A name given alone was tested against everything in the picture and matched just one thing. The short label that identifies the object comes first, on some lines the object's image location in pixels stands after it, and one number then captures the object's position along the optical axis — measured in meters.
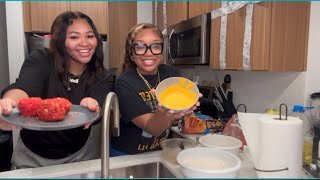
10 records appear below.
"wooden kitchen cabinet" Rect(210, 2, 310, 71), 1.26
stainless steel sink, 0.96
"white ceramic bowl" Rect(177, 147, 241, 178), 0.73
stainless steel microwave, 1.70
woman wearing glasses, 1.11
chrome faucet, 0.68
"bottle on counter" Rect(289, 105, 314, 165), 1.05
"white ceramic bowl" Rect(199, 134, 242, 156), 0.99
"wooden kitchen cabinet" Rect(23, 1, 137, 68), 2.45
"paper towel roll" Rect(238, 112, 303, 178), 0.75
